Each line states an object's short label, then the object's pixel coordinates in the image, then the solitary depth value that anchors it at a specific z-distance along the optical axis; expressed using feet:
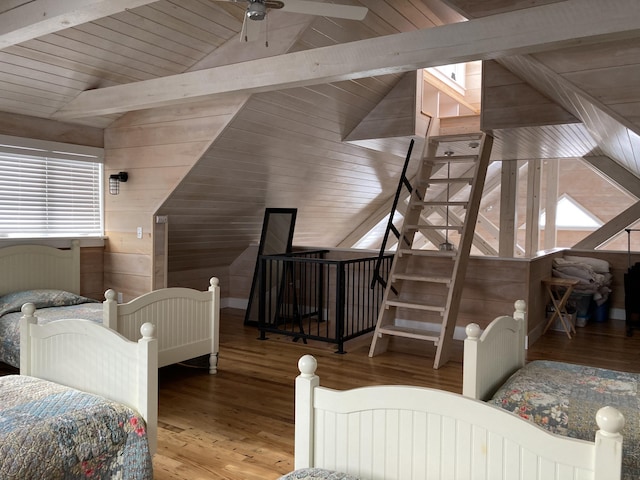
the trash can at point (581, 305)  21.13
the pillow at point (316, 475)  5.23
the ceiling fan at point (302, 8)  7.84
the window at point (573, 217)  27.91
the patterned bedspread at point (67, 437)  6.40
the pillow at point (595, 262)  22.37
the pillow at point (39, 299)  14.48
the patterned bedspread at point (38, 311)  13.23
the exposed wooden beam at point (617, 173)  22.66
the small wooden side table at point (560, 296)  19.06
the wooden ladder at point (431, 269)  15.70
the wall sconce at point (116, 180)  17.97
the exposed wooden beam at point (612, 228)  23.17
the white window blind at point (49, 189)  16.19
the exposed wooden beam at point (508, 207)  23.91
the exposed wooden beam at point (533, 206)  26.00
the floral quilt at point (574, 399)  6.55
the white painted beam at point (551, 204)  27.30
